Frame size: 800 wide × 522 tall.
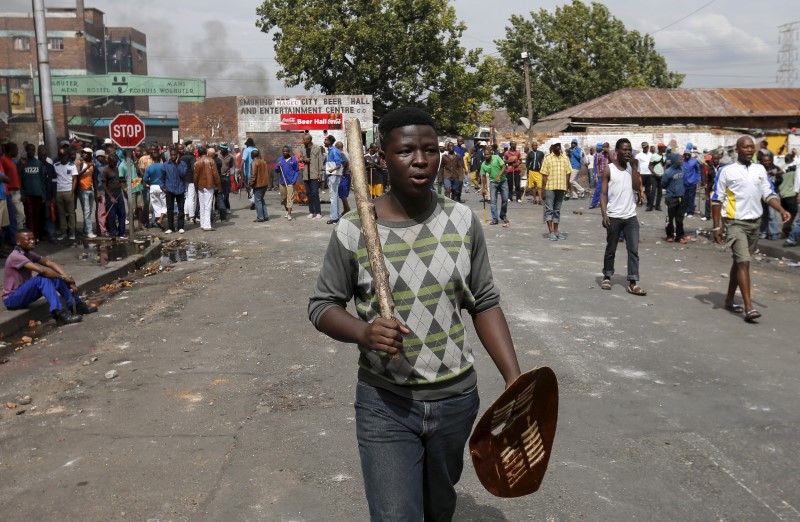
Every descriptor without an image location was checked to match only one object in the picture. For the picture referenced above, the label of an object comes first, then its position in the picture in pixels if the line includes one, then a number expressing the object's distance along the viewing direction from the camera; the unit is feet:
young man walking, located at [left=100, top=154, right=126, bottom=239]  51.42
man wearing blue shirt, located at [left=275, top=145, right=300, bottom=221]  62.85
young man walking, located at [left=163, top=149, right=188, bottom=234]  54.19
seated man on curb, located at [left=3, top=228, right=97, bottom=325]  29.04
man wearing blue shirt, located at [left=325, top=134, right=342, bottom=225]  58.18
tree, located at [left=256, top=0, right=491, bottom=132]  132.67
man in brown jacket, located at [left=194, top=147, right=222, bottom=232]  56.03
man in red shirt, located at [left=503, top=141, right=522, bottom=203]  77.05
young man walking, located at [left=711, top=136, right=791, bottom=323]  27.84
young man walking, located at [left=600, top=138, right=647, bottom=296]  32.58
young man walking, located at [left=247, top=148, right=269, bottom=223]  61.72
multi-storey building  212.43
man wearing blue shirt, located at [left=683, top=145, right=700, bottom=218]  56.29
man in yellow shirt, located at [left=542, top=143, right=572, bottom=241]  47.11
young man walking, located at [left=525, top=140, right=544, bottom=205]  74.54
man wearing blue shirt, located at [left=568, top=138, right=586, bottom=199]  88.17
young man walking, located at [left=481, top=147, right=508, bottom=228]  55.06
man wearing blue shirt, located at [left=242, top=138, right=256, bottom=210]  69.31
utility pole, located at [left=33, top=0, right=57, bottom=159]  49.55
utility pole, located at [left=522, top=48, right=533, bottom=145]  124.36
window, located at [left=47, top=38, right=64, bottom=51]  254.47
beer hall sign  111.14
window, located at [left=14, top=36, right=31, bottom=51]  254.27
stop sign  46.55
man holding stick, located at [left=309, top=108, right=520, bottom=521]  8.70
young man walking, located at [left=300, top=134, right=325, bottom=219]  59.47
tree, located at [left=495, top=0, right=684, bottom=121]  176.76
